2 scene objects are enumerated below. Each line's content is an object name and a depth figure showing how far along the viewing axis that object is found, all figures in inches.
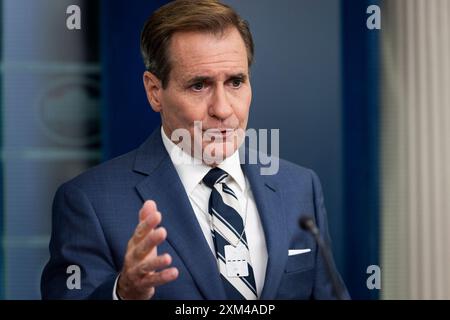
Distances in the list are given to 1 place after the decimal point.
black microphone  160.6
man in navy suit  168.3
